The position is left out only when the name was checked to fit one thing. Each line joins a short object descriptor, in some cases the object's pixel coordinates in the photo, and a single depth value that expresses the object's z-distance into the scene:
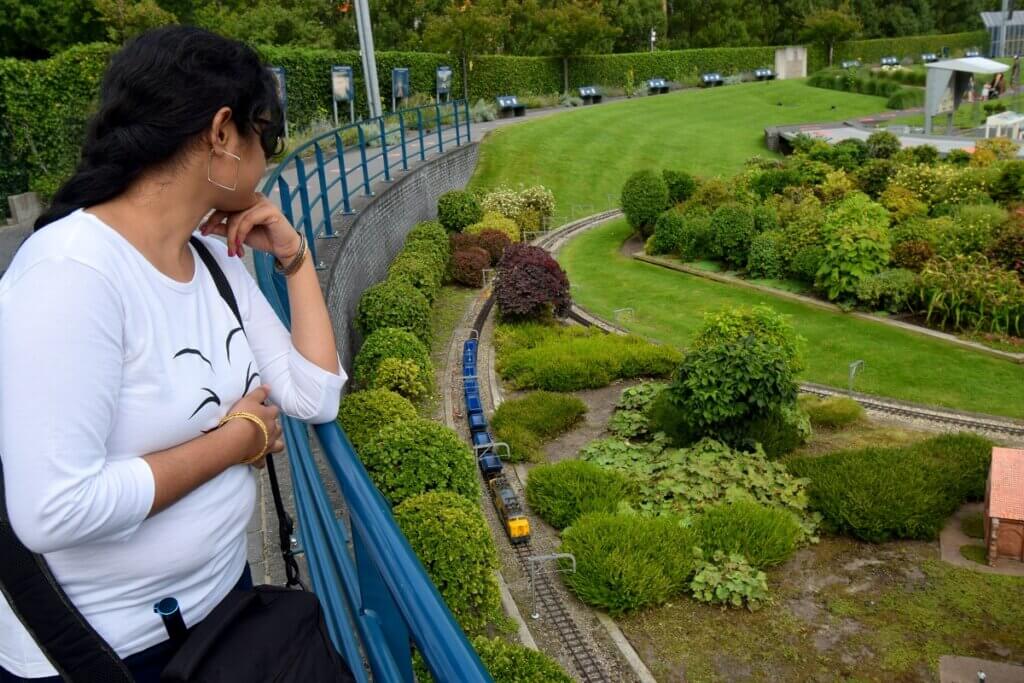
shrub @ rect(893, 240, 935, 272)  14.75
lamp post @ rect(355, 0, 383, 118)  16.25
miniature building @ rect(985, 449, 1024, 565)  7.73
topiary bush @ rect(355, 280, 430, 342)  11.12
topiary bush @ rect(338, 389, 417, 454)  8.39
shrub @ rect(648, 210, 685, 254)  18.16
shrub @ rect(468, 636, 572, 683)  5.71
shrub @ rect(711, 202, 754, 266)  16.98
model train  8.30
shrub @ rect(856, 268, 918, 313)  14.10
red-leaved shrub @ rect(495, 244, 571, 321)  13.73
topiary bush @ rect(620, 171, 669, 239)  19.31
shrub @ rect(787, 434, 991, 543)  8.29
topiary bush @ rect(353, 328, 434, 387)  10.27
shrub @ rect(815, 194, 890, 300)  14.65
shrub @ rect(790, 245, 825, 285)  15.30
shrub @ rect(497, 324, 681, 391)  11.89
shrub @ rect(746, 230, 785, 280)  16.31
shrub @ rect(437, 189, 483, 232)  18.66
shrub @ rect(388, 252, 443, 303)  13.01
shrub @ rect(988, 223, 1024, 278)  13.84
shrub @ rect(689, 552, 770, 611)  7.43
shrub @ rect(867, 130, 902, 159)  21.06
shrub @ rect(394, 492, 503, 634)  6.48
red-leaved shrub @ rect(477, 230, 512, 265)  17.20
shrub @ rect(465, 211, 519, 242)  18.05
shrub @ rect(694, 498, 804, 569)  7.89
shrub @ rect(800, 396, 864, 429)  10.69
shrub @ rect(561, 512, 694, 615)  7.30
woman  1.36
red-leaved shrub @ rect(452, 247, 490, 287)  16.09
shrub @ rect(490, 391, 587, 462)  10.02
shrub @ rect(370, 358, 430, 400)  9.95
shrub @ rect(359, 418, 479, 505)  7.29
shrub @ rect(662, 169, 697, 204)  20.36
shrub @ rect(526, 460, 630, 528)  8.57
